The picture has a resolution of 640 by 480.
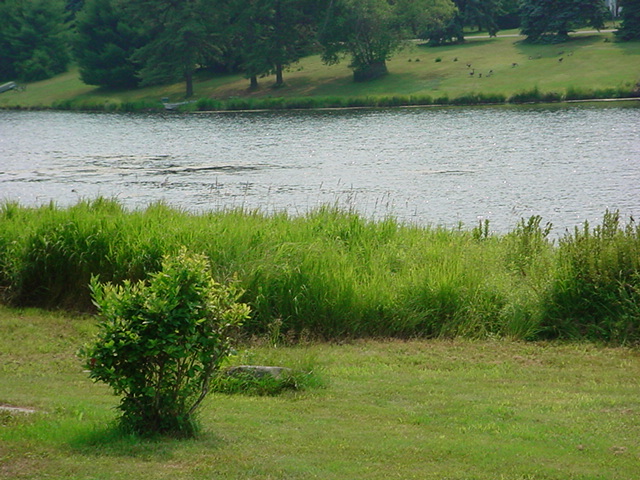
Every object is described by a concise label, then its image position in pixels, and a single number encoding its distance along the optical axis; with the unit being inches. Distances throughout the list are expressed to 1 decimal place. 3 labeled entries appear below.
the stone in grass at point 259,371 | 658.5
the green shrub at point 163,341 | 465.8
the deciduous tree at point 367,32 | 5926.1
